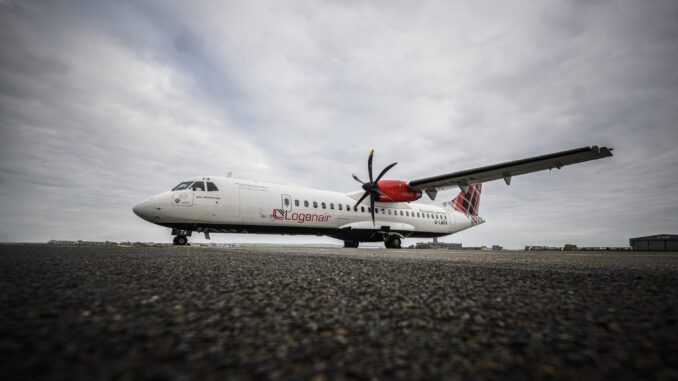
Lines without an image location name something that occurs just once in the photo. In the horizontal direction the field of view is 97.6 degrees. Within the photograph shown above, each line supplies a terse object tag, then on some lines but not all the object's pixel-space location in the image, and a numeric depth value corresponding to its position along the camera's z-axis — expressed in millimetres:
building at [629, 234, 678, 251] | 31859
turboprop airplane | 12922
